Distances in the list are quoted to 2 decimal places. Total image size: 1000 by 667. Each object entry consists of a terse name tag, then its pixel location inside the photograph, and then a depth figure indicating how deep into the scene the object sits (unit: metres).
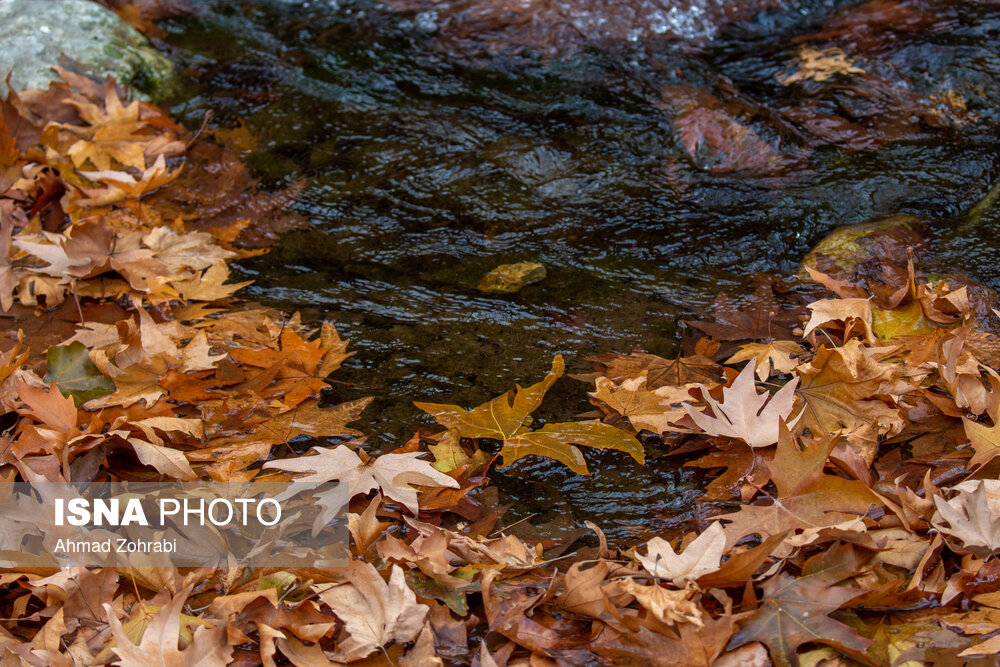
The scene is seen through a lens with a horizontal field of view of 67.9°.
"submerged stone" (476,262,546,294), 2.88
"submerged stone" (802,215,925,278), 2.84
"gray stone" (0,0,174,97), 4.03
